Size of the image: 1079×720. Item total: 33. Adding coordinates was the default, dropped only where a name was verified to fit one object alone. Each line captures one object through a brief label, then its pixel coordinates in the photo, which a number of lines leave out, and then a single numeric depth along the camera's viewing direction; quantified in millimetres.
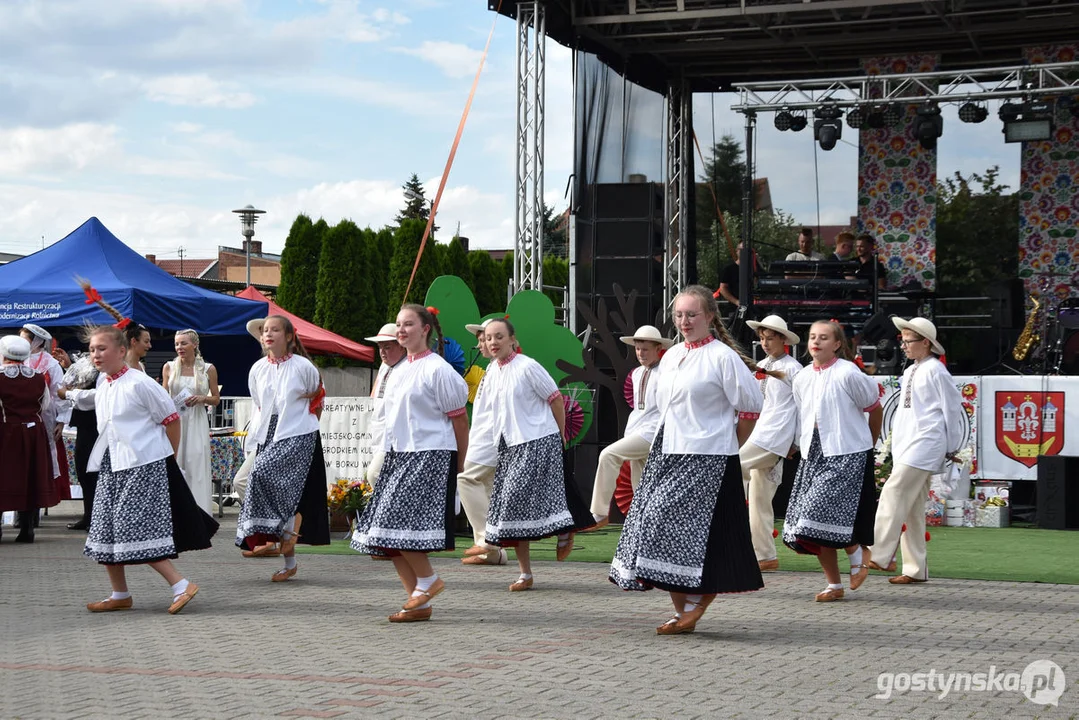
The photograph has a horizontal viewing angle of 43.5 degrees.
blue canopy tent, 15320
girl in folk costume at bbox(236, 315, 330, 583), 8727
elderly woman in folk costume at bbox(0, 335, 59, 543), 11312
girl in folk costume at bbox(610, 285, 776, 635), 6559
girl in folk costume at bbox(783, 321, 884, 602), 8125
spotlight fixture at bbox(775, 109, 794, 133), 17656
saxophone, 16328
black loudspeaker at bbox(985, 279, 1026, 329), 17078
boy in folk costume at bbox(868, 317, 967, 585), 8695
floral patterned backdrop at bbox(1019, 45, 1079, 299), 19219
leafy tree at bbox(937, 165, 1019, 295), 19812
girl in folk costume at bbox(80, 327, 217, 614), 7414
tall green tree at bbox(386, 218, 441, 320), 31875
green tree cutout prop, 13219
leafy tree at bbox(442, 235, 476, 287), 34375
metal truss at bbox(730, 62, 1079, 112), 16516
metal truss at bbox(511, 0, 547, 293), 15578
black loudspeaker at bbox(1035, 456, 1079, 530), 13578
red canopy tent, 22062
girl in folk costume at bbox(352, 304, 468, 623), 7059
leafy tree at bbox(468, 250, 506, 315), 36562
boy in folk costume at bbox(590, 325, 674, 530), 10648
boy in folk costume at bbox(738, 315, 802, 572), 9719
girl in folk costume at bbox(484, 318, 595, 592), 8672
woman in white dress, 11859
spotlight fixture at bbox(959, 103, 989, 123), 17344
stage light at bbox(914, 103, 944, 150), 17297
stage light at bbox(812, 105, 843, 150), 17078
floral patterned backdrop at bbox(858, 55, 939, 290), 19516
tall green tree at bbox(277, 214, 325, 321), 31062
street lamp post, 29359
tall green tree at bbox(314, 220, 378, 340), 30609
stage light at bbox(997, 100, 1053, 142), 16625
